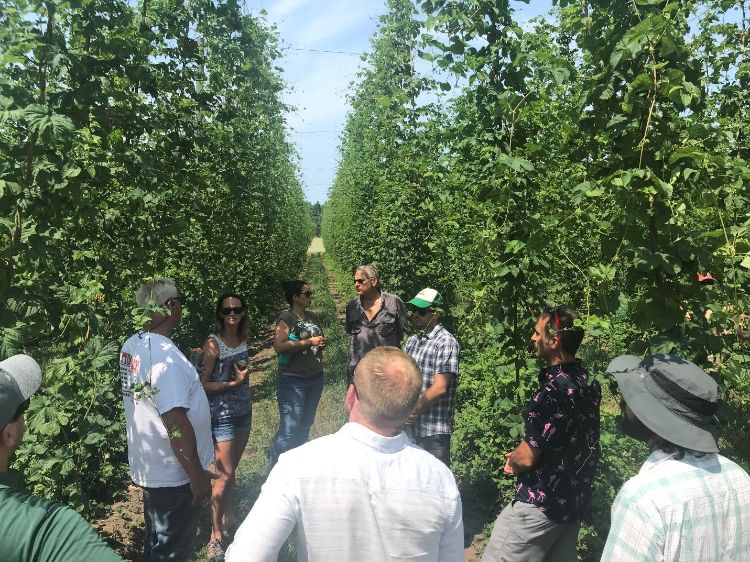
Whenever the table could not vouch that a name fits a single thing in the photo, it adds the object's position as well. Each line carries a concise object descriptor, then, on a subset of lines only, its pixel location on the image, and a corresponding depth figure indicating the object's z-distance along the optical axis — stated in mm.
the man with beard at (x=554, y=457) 2674
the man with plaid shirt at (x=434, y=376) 3814
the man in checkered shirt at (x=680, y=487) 1658
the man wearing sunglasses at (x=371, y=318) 5082
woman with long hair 4141
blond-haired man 1617
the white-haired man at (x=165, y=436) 2828
